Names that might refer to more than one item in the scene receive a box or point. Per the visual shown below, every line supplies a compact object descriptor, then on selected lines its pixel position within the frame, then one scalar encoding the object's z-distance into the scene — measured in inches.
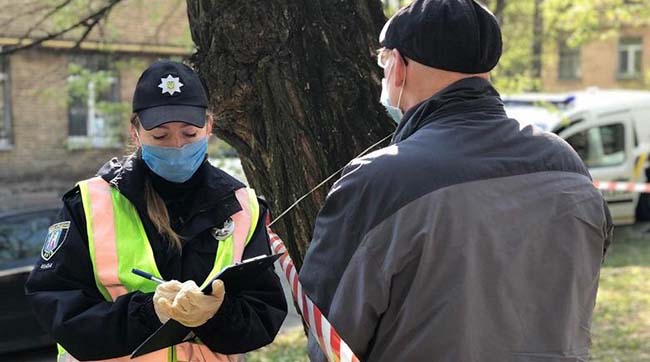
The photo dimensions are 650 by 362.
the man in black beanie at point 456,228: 70.3
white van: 488.4
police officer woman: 84.4
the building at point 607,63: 1149.7
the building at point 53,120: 684.1
